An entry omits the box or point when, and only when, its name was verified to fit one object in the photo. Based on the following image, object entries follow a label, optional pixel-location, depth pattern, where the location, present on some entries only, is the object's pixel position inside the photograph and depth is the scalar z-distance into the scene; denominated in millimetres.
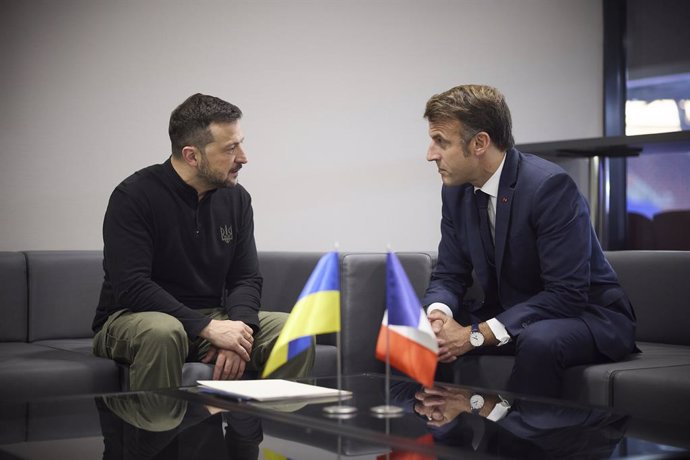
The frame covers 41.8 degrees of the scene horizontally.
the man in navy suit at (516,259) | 2695
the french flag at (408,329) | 1688
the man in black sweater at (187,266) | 2771
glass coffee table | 1528
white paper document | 2002
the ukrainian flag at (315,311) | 1701
